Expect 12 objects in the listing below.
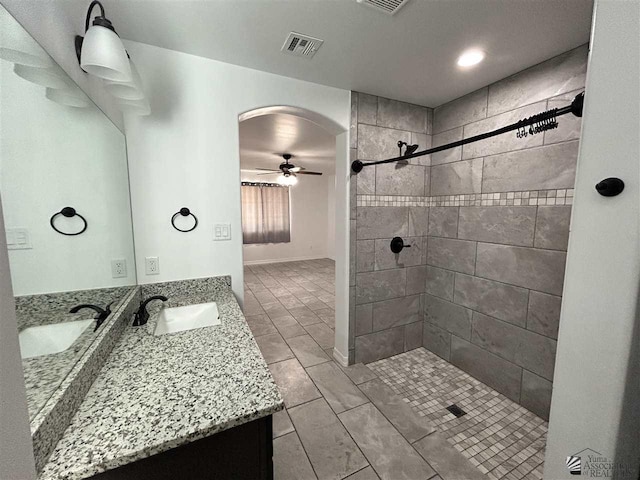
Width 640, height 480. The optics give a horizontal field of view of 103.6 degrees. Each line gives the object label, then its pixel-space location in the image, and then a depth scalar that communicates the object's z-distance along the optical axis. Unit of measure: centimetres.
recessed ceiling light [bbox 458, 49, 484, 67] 155
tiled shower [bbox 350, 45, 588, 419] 164
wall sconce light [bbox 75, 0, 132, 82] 93
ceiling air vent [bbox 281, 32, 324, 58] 141
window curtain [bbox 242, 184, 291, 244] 631
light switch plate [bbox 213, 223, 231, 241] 175
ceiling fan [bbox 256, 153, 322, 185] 476
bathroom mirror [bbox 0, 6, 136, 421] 66
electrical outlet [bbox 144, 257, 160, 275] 159
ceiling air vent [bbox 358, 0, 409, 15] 115
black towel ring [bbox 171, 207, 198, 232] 162
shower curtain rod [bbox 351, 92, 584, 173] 99
